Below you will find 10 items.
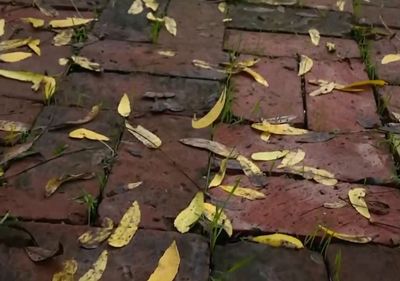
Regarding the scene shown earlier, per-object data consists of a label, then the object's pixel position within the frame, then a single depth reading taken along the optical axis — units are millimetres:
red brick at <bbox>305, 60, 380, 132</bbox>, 1955
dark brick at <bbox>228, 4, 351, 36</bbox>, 2428
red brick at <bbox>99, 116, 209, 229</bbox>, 1595
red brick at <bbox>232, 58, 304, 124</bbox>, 1982
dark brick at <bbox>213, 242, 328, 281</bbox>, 1446
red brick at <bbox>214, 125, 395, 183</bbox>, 1769
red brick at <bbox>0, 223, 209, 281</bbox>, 1424
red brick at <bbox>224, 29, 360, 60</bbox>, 2283
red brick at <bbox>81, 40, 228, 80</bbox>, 2131
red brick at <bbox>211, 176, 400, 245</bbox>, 1581
